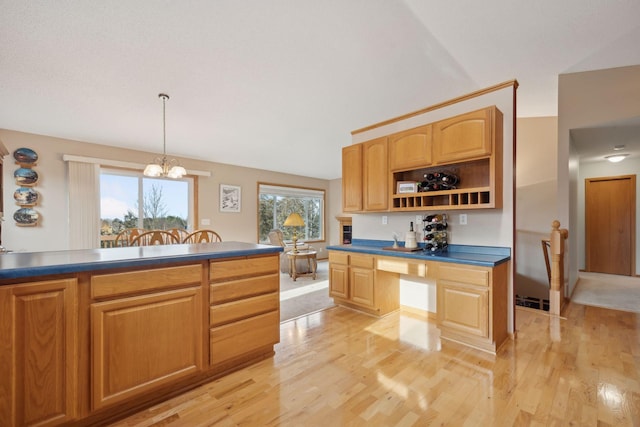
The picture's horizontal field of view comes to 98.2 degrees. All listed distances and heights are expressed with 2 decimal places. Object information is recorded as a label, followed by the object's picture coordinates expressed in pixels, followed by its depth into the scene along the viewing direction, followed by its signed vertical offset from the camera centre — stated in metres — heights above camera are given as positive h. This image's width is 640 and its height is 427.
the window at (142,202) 4.62 +0.23
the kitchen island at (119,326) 1.32 -0.65
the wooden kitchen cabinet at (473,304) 2.33 -0.81
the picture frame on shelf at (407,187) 3.20 +0.31
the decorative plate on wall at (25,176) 3.77 +0.54
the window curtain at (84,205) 4.14 +0.15
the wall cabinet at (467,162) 2.56 +0.52
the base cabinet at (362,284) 3.25 -0.87
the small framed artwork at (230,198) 5.97 +0.36
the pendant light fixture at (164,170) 3.14 +0.52
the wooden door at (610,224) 5.34 -0.24
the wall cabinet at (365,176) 3.43 +0.49
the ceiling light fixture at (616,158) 5.05 +1.02
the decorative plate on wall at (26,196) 3.76 +0.27
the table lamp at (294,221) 5.72 -0.15
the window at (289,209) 6.98 +0.14
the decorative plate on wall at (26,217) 3.75 -0.02
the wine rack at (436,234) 3.00 -0.23
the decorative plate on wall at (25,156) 3.77 +0.82
